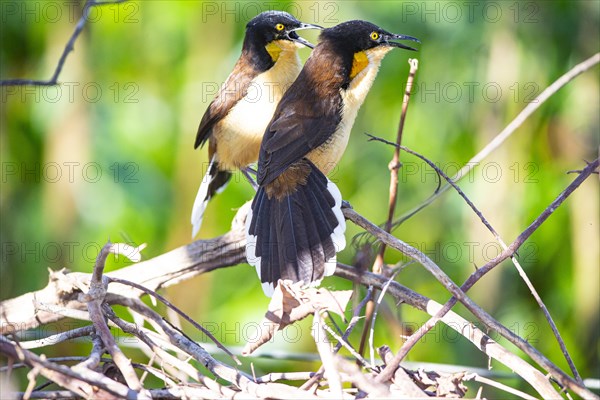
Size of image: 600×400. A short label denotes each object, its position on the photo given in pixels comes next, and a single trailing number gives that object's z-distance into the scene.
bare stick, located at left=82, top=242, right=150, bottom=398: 4.93
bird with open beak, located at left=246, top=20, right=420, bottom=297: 7.10
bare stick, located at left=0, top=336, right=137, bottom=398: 4.55
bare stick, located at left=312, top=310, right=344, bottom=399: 4.64
